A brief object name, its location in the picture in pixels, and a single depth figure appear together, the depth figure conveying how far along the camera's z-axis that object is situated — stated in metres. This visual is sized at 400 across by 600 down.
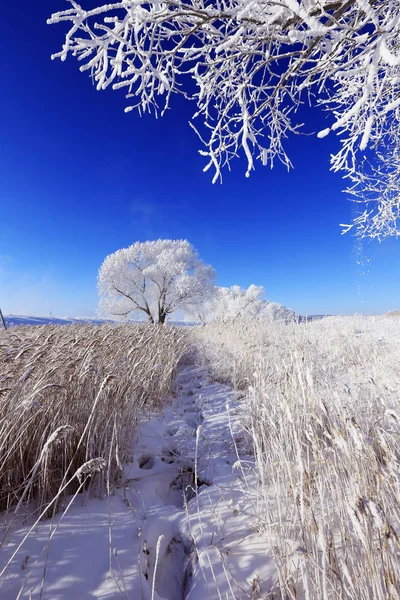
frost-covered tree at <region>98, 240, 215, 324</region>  26.56
